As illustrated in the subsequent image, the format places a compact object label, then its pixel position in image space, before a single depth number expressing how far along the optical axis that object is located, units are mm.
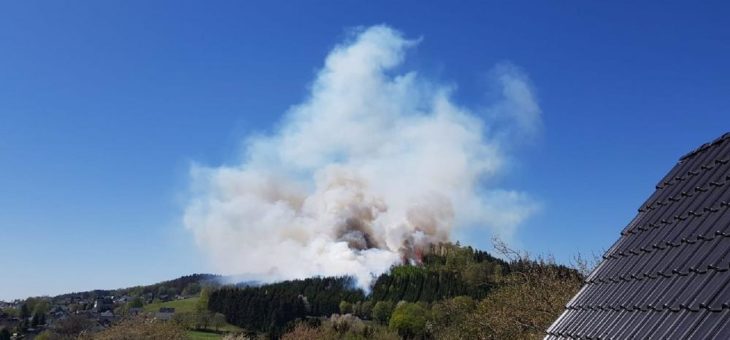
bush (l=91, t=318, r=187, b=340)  56406
